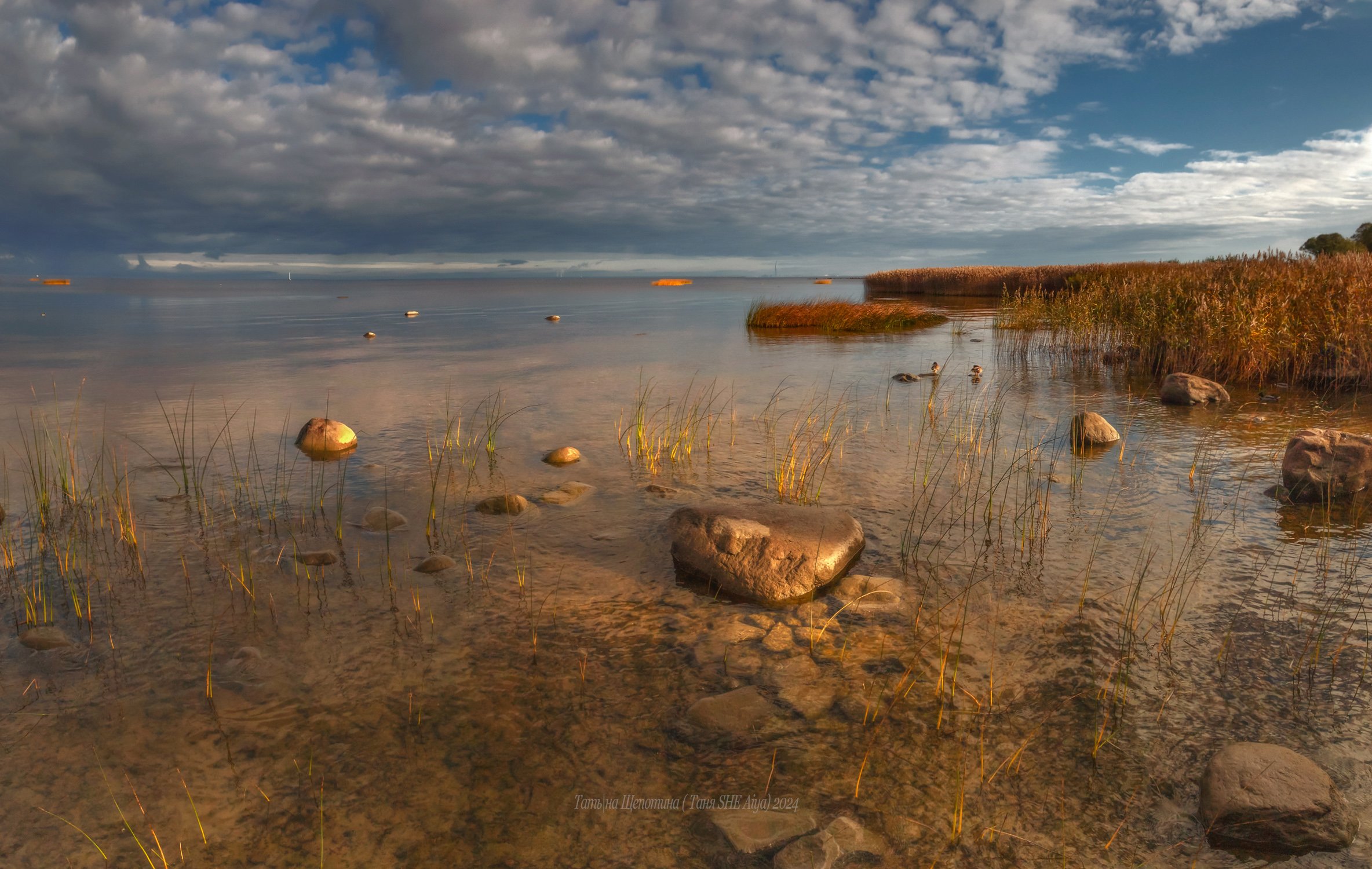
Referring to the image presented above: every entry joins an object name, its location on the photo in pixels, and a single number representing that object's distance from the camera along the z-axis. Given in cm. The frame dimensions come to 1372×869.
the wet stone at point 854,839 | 315
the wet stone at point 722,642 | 470
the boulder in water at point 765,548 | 552
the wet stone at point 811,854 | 305
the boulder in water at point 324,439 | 990
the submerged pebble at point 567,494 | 780
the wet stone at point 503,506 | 739
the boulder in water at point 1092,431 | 989
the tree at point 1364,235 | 4925
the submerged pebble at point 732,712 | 398
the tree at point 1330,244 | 4645
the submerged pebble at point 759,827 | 318
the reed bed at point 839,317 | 2897
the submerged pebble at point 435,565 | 597
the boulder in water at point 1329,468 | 732
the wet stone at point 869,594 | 533
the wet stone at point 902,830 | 321
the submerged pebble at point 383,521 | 696
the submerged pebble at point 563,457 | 933
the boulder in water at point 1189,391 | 1281
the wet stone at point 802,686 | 417
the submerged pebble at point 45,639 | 469
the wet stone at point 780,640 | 482
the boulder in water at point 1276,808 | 308
